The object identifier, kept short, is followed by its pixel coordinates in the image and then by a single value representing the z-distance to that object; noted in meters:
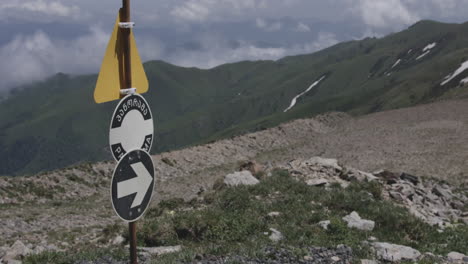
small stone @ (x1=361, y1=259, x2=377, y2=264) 9.57
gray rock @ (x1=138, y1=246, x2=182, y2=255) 10.70
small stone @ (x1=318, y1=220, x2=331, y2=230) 12.54
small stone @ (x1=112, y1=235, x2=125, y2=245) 12.97
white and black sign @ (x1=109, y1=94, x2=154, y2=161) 5.41
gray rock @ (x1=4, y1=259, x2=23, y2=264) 10.23
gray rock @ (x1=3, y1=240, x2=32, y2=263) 11.11
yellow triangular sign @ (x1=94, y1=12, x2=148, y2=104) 5.61
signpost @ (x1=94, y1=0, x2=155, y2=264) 5.45
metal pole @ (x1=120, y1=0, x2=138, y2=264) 5.66
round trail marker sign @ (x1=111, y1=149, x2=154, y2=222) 5.43
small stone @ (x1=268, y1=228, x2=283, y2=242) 11.68
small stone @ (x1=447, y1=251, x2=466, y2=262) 10.68
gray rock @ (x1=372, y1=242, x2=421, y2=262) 10.12
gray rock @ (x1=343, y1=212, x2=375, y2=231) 13.00
